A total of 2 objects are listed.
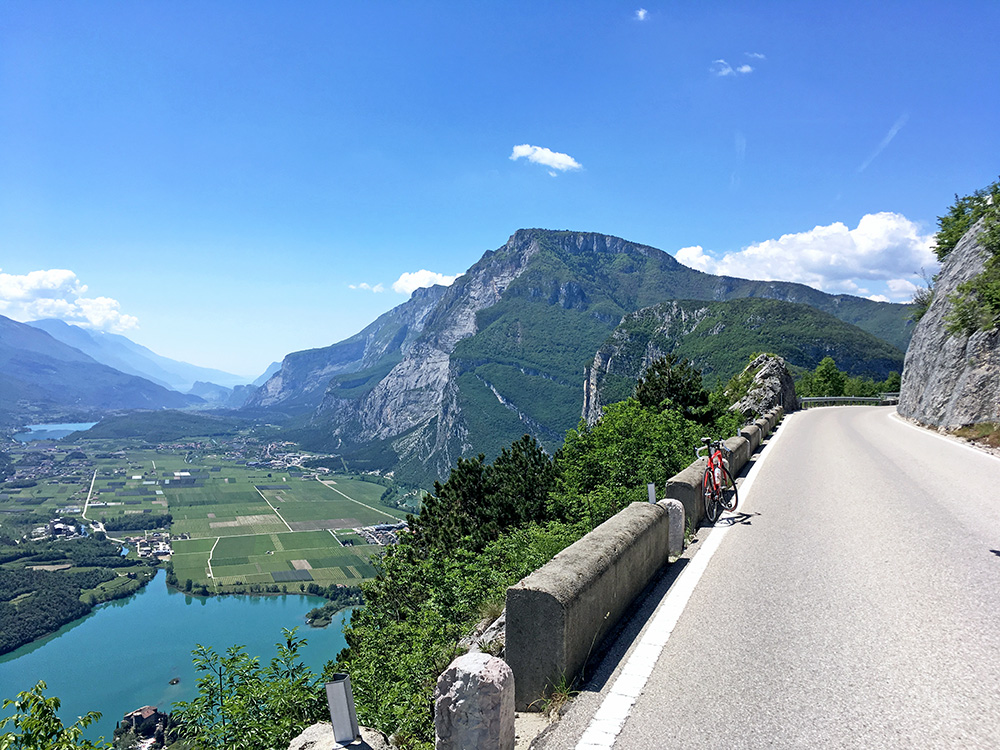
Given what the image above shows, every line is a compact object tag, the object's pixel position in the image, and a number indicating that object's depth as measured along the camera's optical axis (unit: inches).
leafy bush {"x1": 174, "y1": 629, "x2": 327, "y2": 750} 232.2
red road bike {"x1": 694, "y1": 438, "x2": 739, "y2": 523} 346.6
